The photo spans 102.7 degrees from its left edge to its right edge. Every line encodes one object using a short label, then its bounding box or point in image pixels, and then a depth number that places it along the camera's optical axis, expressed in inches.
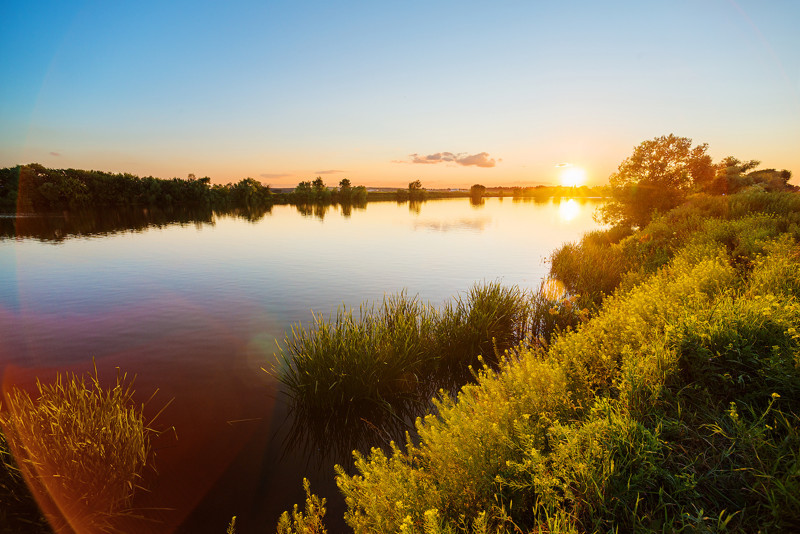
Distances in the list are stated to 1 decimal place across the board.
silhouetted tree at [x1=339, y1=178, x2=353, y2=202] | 6565.0
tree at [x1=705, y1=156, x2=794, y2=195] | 2012.8
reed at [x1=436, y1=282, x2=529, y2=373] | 468.4
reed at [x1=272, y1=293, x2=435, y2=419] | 354.3
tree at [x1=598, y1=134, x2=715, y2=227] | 1237.7
